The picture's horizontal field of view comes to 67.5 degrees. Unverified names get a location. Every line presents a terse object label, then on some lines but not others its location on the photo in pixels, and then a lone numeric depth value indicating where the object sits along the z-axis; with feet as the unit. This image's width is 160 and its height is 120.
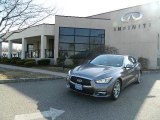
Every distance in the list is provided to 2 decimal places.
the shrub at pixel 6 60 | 43.23
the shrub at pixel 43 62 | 36.78
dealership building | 34.95
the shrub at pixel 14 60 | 40.28
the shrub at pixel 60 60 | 35.89
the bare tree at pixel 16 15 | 23.62
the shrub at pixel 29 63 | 34.64
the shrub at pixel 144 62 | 34.85
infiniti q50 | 12.19
